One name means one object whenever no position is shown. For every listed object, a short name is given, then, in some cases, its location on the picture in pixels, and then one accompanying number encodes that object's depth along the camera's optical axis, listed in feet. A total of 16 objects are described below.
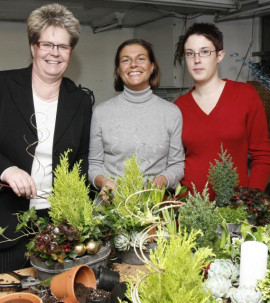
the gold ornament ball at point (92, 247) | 3.87
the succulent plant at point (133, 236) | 4.32
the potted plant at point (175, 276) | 2.40
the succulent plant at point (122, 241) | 4.30
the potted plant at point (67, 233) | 3.79
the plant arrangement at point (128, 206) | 4.29
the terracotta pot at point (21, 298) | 3.23
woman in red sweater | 6.20
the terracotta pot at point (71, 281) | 3.36
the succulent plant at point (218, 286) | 3.21
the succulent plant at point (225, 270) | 3.44
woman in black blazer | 5.61
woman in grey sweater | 6.09
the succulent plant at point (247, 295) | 3.05
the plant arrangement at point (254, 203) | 4.78
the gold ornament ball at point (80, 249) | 3.81
